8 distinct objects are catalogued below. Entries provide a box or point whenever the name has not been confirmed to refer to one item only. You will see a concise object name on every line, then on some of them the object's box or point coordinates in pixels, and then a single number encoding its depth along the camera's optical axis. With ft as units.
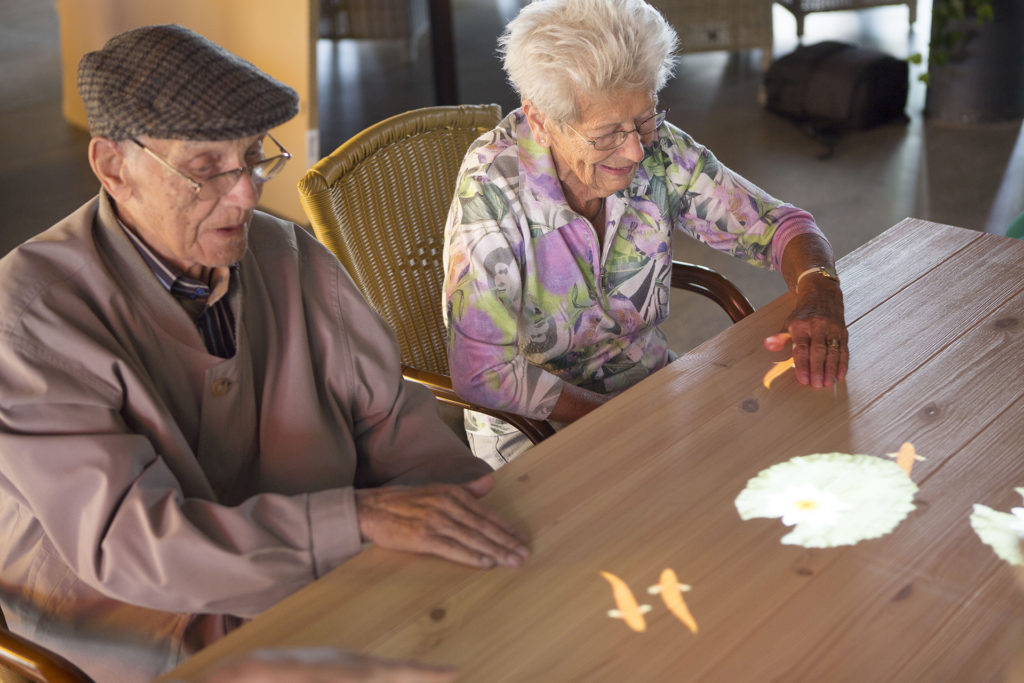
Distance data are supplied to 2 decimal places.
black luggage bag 16.24
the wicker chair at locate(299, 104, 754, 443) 6.89
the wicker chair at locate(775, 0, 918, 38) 19.01
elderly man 4.39
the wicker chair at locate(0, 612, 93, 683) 4.30
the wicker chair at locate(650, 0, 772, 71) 18.21
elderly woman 5.95
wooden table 3.85
